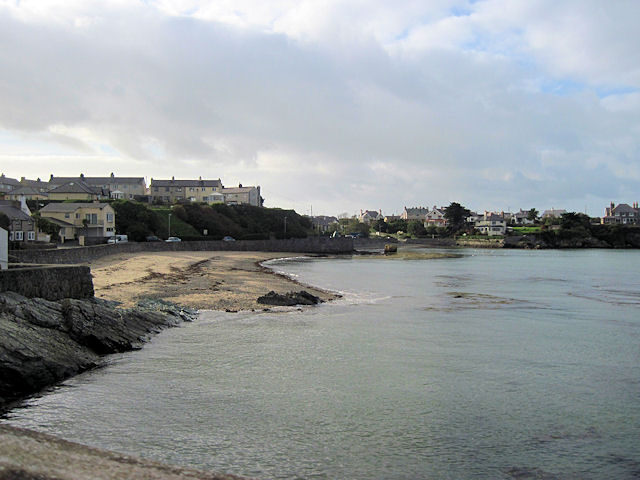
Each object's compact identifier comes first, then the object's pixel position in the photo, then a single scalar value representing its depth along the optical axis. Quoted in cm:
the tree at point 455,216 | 16975
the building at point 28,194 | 9838
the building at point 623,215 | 18812
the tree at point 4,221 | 4767
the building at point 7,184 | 11083
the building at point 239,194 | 13862
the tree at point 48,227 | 6041
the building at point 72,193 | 9569
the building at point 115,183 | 11581
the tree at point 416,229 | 17650
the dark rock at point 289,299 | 2648
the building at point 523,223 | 19582
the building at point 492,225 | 17441
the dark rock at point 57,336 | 1211
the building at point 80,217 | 7162
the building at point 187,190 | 12950
